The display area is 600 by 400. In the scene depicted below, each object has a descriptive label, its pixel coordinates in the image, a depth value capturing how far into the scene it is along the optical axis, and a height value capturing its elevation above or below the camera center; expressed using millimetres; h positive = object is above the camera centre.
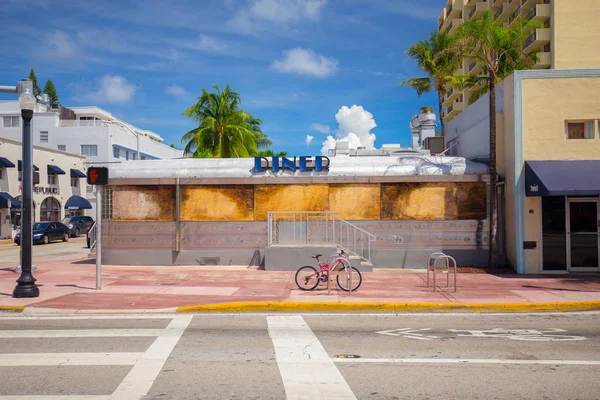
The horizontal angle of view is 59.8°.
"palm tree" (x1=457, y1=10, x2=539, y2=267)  16656 +5113
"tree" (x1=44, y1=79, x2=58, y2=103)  87062 +19881
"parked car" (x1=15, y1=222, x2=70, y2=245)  31859 -1563
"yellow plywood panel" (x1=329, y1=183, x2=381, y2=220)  17922 +161
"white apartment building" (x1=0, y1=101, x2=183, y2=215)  52406 +7524
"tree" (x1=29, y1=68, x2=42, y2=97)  82662 +20102
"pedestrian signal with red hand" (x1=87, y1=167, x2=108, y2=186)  12414 +776
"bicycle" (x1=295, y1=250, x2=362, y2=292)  12602 -1739
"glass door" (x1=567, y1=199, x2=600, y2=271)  16188 -874
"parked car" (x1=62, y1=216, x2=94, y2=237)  38594 -1240
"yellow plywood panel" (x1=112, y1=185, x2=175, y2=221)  18266 +149
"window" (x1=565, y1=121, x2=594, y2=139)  16422 +2428
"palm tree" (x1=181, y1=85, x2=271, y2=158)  34688 +5249
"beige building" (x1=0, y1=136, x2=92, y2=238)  38906 +1853
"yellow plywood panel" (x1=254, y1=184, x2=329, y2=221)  18094 +273
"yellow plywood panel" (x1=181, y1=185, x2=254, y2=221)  18141 +145
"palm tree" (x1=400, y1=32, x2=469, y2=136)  32156 +8851
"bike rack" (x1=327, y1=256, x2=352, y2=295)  12133 -1589
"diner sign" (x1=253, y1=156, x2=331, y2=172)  17984 +1492
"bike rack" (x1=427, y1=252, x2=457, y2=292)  12248 -1545
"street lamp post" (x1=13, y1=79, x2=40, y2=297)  11570 -74
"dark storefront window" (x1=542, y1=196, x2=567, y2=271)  16234 -811
